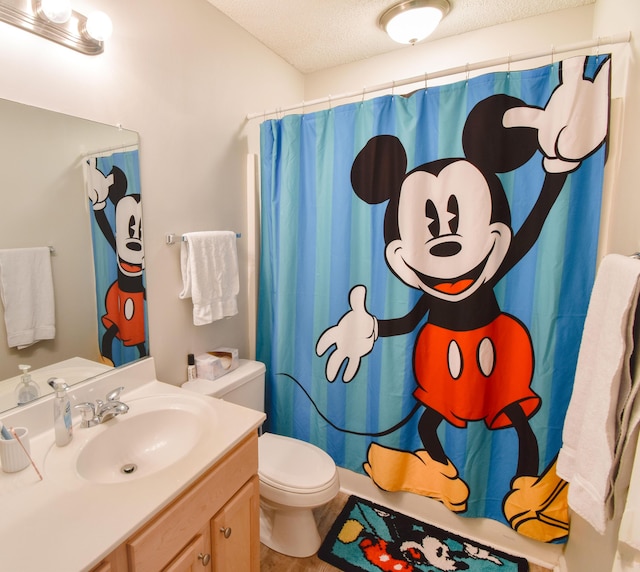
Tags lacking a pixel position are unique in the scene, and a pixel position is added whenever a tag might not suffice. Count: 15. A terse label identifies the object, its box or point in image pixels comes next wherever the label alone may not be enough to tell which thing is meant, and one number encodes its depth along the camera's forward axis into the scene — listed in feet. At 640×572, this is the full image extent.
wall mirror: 3.46
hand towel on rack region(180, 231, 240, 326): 5.25
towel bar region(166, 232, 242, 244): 5.10
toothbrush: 3.08
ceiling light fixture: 5.25
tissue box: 5.55
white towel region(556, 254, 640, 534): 2.66
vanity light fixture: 3.38
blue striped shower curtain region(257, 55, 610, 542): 4.33
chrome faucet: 3.78
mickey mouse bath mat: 4.91
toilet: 4.73
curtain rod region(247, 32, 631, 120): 3.87
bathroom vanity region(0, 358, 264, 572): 2.45
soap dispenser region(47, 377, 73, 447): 3.47
